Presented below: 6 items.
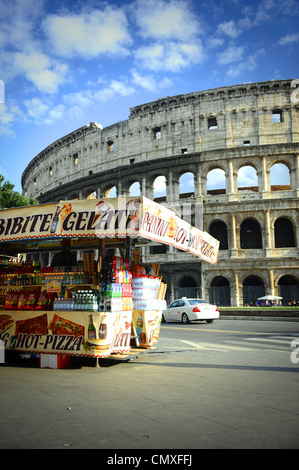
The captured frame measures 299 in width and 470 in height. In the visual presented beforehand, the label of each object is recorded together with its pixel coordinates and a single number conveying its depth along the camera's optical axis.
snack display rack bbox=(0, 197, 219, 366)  6.92
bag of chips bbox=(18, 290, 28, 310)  7.91
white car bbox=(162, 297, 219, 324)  18.11
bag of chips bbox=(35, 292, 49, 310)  7.71
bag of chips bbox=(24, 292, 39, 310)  7.81
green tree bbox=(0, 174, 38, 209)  30.30
